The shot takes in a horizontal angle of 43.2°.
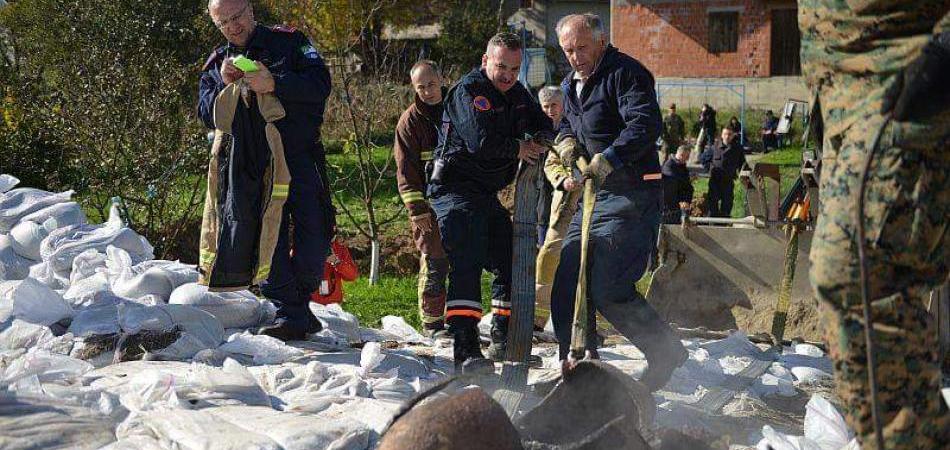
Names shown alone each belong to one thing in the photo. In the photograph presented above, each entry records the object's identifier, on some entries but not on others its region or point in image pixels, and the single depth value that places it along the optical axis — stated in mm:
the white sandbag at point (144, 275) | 6570
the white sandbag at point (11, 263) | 7188
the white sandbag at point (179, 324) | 5809
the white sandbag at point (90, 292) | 6402
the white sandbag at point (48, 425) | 4336
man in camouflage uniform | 3090
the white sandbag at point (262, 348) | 5828
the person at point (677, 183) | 15109
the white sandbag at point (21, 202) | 7637
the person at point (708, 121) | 27859
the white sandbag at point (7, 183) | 7980
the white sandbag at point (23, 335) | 5809
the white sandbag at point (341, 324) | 6648
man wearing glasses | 6074
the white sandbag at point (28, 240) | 7336
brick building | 37469
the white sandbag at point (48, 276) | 6902
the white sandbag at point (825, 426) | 4496
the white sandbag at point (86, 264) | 6871
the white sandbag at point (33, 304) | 5980
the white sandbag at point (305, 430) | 4301
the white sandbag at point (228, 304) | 6395
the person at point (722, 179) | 16781
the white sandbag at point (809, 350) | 6504
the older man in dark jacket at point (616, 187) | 5406
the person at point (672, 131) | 25600
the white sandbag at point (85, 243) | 7098
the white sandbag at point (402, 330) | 6883
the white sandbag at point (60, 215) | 7535
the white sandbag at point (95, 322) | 5945
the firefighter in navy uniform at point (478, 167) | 5789
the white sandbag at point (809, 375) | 5840
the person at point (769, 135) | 28016
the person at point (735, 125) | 23750
